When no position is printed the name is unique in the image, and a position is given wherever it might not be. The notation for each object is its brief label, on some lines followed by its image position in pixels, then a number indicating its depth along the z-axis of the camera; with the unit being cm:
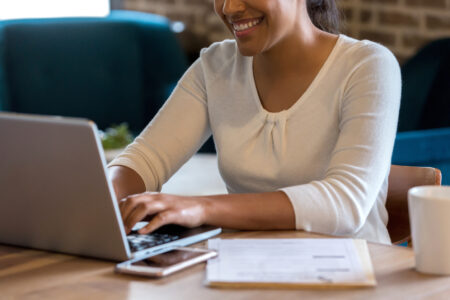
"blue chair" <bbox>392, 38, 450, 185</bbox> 396
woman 189
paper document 156
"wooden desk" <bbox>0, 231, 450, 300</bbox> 153
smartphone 160
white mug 159
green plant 368
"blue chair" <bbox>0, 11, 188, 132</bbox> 497
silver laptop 158
